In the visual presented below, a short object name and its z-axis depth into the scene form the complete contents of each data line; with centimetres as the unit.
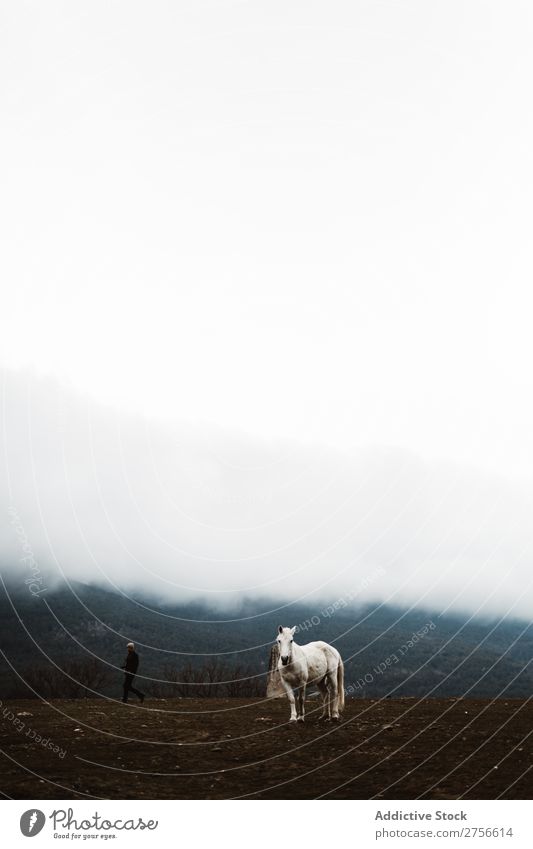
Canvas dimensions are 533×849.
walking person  2388
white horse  1777
